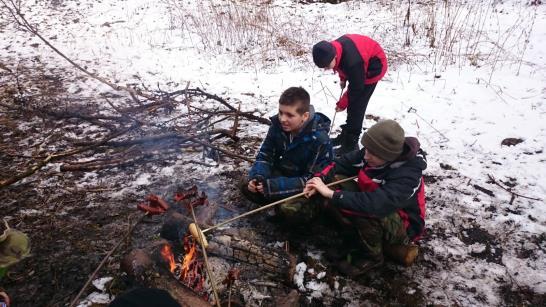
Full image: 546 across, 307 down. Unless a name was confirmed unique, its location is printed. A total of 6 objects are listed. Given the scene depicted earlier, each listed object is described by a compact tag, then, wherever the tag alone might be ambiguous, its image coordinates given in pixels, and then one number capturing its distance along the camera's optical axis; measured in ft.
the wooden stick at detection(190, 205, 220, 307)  7.88
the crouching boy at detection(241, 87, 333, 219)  10.77
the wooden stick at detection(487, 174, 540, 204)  12.98
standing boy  13.70
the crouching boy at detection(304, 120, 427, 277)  9.17
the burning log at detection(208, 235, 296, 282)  9.67
